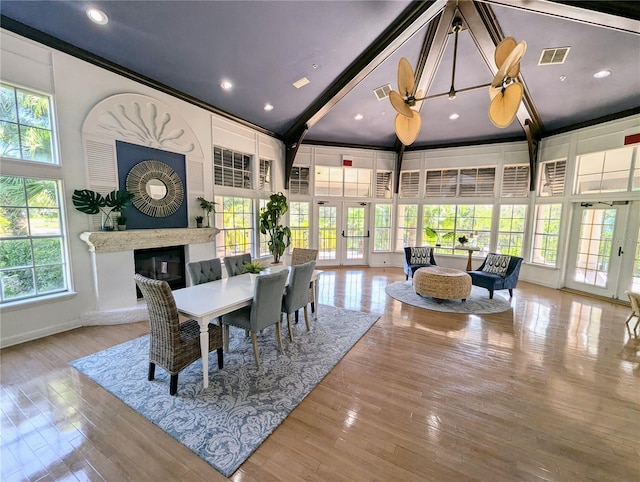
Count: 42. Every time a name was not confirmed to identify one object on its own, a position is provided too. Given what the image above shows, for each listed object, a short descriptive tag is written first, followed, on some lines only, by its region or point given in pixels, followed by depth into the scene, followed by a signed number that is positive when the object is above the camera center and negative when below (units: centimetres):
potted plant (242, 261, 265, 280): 344 -72
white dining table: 220 -82
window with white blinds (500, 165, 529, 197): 632 +91
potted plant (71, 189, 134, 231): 329 +13
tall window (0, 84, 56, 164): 287 +98
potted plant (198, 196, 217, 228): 469 +14
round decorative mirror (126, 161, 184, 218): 388 +39
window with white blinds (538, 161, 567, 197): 575 +92
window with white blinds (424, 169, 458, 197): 703 +94
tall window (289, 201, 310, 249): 712 -22
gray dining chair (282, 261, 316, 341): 303 -87
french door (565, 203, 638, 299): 477 -58
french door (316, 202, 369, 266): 745 -50
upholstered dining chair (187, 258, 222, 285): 316 -72
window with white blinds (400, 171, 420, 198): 746 +95
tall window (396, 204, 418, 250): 756 -26
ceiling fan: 221 +119
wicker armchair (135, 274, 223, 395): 209 -107
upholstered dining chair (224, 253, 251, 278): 368 -72
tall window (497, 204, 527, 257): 635 -25
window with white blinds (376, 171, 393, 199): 766 +95
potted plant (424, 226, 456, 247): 700 -49
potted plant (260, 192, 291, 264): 588 -21
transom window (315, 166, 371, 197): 731 +98
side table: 588 -70
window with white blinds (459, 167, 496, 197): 665 +95
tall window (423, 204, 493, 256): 675 -17
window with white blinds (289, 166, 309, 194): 704 +94
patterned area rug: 181 -154
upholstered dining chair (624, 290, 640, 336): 346 -110
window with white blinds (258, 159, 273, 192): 620 +92
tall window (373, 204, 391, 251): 769 -34
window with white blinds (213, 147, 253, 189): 515 +96
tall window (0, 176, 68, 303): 294 -34
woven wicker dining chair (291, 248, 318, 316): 392 -67
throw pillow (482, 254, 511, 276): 497 -90
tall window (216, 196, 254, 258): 531 -24
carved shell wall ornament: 359 +127
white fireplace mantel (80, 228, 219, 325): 348 -81
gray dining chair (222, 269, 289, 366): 252 -97
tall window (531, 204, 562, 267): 582 -34
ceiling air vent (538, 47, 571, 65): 370 +239
